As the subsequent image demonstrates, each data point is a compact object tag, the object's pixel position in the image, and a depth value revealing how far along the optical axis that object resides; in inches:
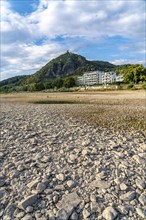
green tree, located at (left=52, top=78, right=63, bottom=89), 3907.8
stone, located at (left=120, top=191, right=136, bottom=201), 134.0
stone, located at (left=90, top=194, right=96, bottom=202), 133.9
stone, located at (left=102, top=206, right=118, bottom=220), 116.5
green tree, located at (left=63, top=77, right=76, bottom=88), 3654.3
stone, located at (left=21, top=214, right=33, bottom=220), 117.8
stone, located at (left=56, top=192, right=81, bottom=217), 126.4
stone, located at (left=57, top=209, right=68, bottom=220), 118.6
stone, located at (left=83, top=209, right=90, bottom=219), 119.3
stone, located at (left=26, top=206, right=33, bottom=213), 124.5
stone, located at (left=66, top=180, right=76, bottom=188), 152.9
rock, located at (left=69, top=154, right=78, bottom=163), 199.1
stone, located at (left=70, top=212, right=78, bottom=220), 118.3
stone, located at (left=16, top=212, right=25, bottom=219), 119.8
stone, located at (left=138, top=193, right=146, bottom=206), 129.1
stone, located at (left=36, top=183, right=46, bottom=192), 147.3
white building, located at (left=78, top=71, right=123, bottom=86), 5050.0
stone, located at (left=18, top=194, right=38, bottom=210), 128.7
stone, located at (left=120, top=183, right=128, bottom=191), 145.7
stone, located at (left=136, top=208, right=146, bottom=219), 117.6
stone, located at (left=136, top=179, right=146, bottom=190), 146.5
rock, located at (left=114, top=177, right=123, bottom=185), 154.5
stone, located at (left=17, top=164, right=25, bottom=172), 179.6
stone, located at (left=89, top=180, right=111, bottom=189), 149.9
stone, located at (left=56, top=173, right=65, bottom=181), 162.9
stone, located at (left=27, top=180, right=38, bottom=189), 152.7
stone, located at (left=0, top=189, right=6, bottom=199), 142.1
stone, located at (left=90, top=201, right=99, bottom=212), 125.4
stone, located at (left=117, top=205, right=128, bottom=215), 121.1
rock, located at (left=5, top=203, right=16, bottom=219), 122.0
